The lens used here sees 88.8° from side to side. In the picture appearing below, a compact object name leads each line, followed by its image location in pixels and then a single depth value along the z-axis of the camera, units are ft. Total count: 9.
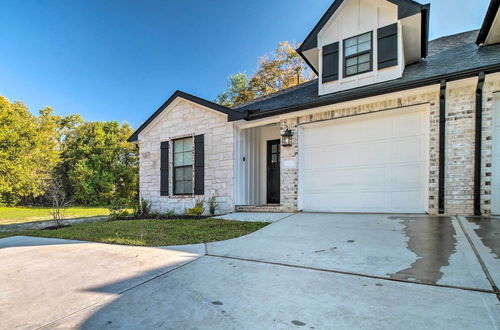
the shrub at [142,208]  28.86
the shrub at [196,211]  25.21
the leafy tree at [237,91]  64.13
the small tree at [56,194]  22.79
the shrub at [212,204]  25.54
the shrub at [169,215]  25.55
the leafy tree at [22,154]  57.36
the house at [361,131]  16.47
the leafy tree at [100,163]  66.90
